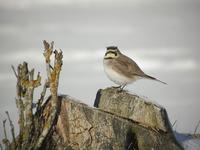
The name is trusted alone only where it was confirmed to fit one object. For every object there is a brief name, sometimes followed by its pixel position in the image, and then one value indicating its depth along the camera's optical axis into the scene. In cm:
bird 1483
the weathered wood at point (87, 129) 1299
